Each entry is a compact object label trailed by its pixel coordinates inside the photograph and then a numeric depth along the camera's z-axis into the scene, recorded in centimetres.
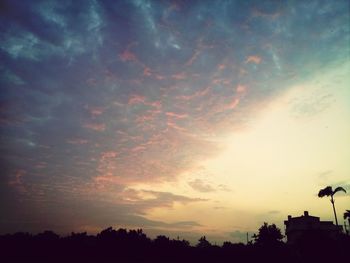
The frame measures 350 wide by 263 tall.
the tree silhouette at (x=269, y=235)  4906
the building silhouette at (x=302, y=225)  6266
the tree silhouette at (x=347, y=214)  7088
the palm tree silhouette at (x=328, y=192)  5100
